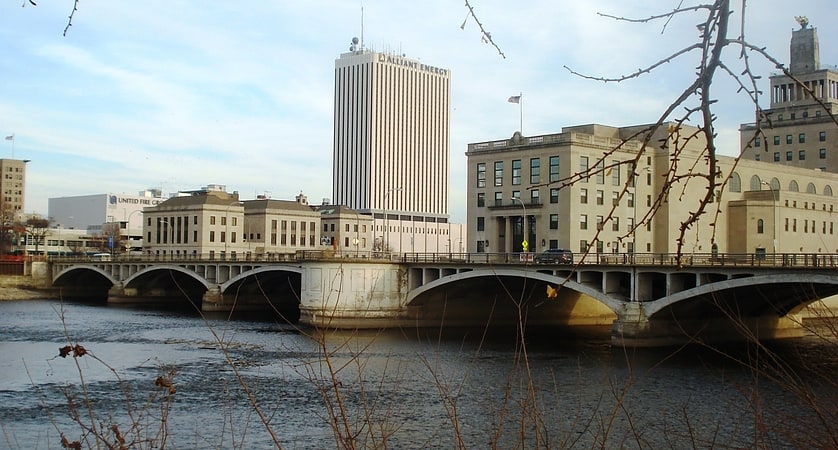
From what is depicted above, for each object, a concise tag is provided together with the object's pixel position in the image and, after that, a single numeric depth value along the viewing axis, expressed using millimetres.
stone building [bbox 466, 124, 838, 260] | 80250
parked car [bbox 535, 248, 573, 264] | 61969
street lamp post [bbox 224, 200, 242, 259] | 138700
